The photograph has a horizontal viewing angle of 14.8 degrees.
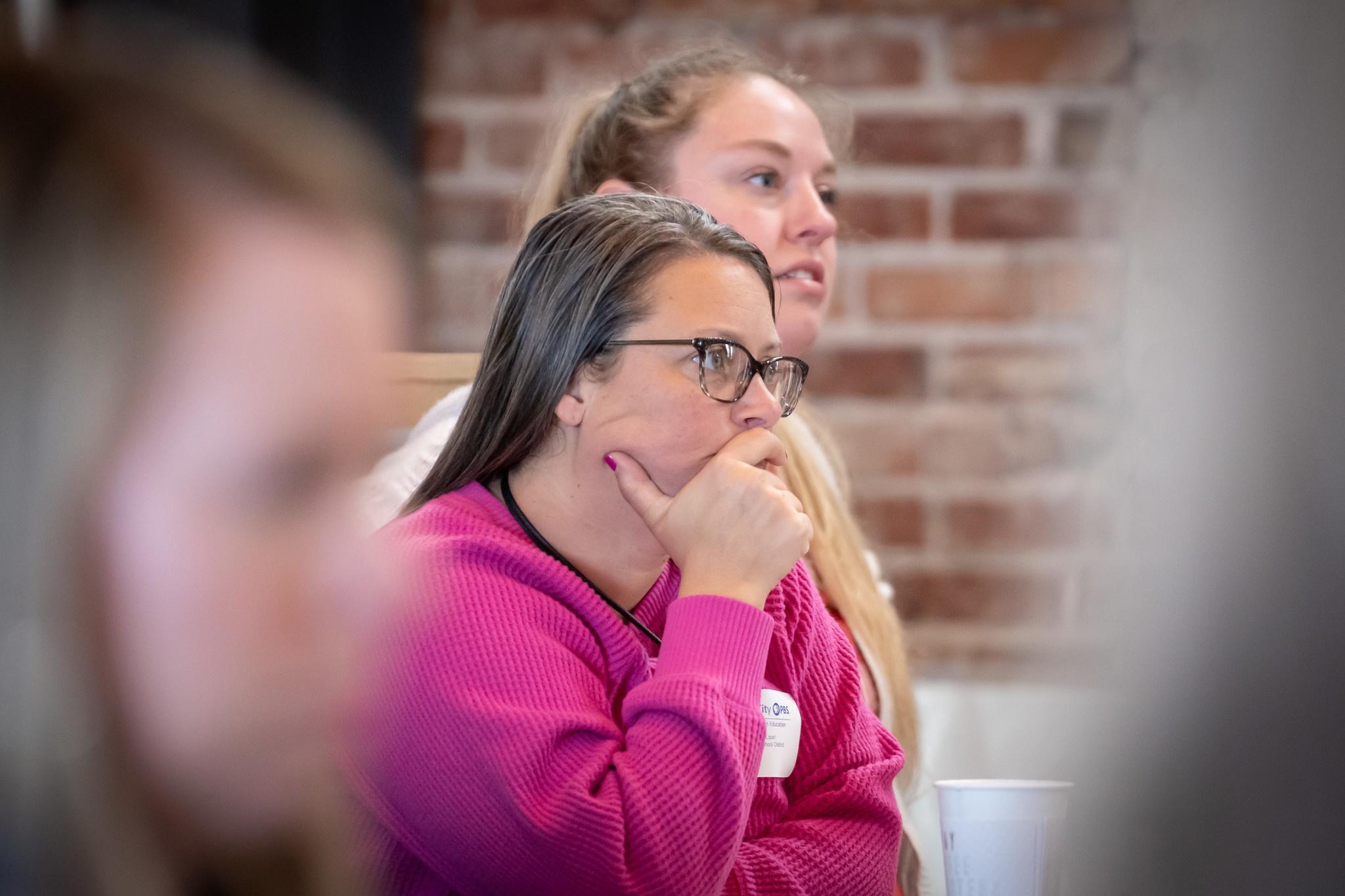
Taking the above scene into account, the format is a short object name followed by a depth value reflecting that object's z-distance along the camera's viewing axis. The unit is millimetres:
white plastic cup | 3664
